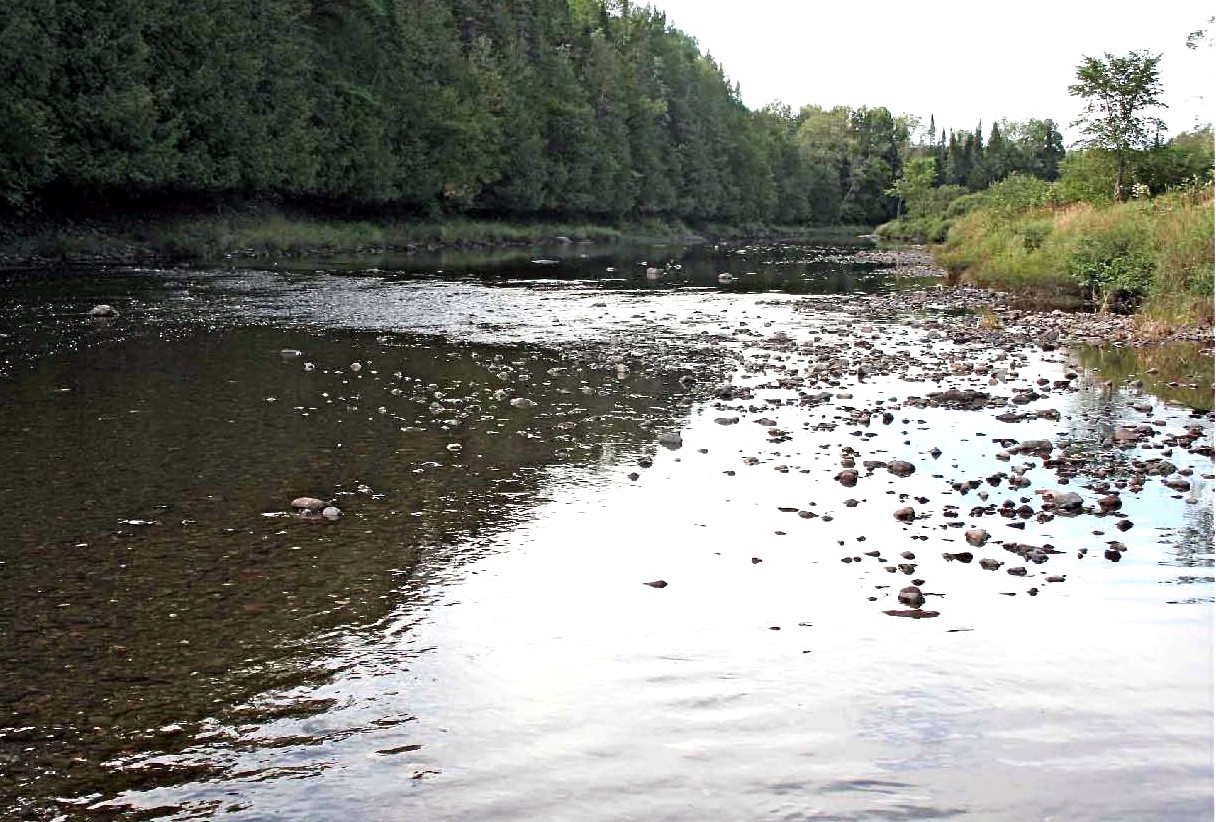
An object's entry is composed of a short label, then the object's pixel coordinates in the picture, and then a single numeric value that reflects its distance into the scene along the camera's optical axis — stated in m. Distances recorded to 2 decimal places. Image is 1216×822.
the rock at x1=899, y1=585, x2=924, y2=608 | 7.30
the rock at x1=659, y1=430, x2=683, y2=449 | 12.10
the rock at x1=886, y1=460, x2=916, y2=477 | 10.81
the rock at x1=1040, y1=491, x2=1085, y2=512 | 9.51
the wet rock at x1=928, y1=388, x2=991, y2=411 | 14.41
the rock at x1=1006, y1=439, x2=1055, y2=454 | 11.63
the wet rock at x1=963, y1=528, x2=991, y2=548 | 8.54
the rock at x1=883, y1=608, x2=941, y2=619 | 7.12
